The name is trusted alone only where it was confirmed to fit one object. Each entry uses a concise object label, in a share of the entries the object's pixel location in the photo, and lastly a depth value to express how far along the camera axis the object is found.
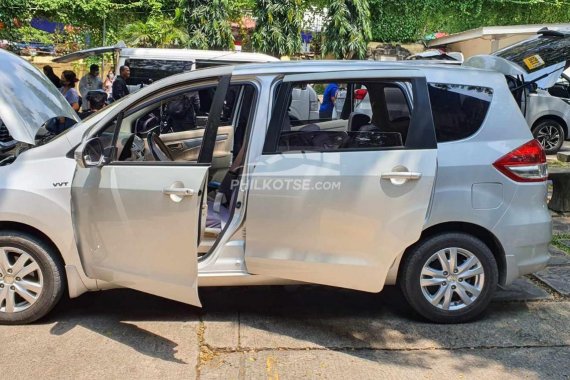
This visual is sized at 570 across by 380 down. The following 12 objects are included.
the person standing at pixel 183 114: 5.31
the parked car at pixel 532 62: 4.80
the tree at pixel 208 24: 21.22
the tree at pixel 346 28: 22.44
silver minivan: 3.70
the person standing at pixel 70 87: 9.56
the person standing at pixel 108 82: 14.61
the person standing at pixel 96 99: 8.98
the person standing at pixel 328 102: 7.50
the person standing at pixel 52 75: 10.45
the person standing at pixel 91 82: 11.68
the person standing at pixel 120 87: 10.00
